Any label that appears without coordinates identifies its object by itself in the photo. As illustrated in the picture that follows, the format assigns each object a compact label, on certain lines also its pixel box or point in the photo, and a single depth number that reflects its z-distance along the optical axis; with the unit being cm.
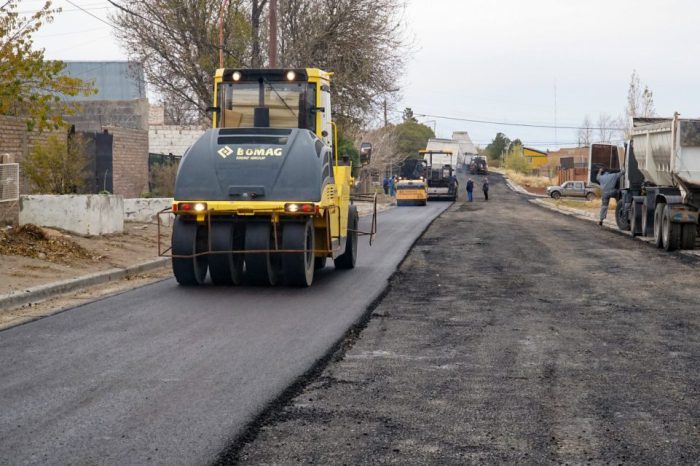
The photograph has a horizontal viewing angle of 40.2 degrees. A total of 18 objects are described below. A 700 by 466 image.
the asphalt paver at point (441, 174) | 5947
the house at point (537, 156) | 15801
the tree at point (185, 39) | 3281
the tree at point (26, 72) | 1669
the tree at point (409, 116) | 14976
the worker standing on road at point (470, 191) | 5989
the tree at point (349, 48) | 3422
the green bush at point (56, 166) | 1933
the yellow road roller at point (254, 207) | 1277
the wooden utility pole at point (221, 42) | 2948
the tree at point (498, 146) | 18214
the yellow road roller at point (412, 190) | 5241
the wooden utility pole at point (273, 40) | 2831
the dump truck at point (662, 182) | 2109
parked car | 6756
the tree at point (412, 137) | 13475
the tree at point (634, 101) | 7419
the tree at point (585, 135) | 13015
